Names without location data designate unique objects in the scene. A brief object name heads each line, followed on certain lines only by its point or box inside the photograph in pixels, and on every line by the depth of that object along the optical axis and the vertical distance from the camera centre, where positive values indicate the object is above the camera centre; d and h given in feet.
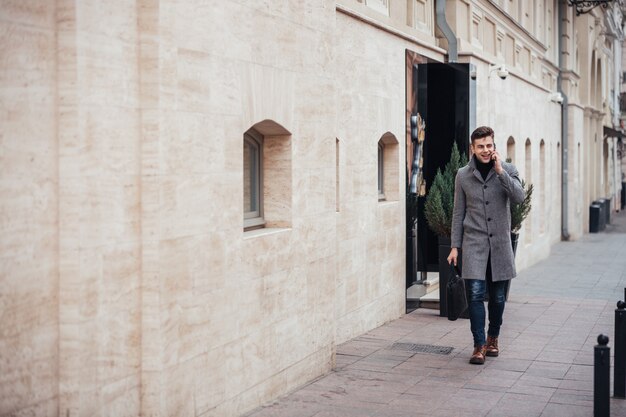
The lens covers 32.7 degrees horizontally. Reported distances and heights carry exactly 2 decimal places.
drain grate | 35.22 -5.97
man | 32.35 -1.89
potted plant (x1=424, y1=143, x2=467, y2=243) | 43.86 -1.49
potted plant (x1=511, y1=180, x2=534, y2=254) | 46.14 -1.92
